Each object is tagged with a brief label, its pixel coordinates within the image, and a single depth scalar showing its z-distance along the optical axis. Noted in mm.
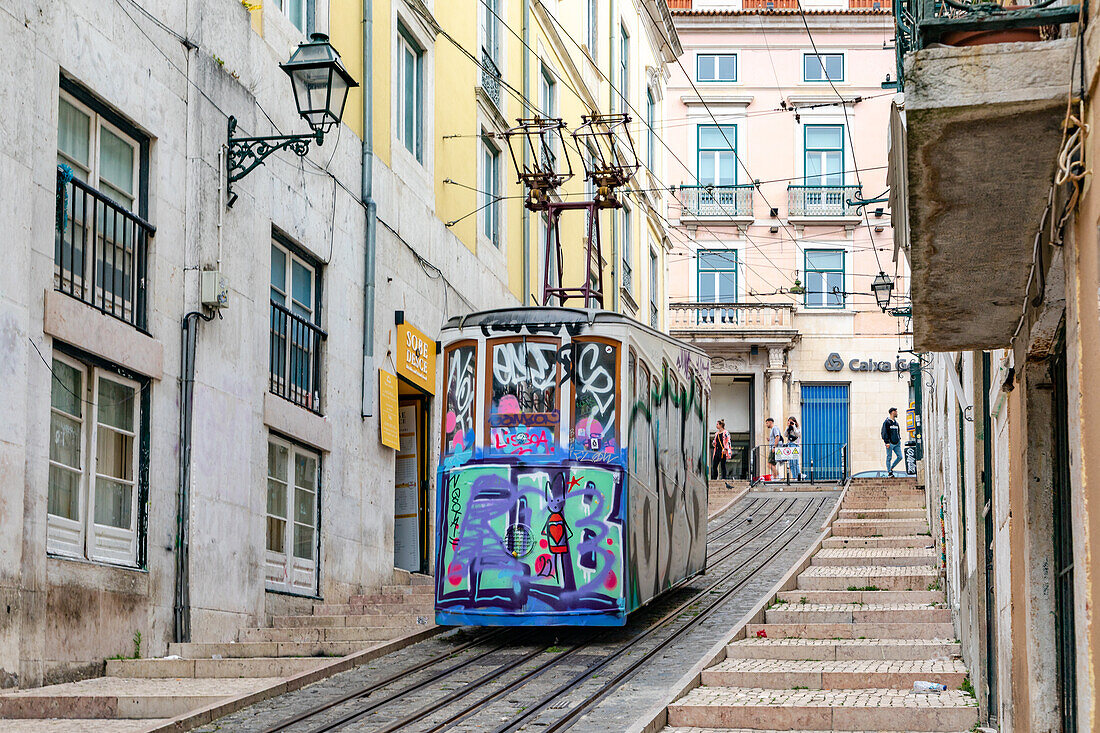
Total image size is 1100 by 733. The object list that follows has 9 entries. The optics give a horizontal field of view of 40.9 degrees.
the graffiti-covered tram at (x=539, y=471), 14375
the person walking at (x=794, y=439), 40281
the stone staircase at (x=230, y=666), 10172
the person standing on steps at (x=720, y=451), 39219
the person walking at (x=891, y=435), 37000
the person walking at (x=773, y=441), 41716
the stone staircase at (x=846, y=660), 10672
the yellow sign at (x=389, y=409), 19469
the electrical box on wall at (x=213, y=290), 13969
